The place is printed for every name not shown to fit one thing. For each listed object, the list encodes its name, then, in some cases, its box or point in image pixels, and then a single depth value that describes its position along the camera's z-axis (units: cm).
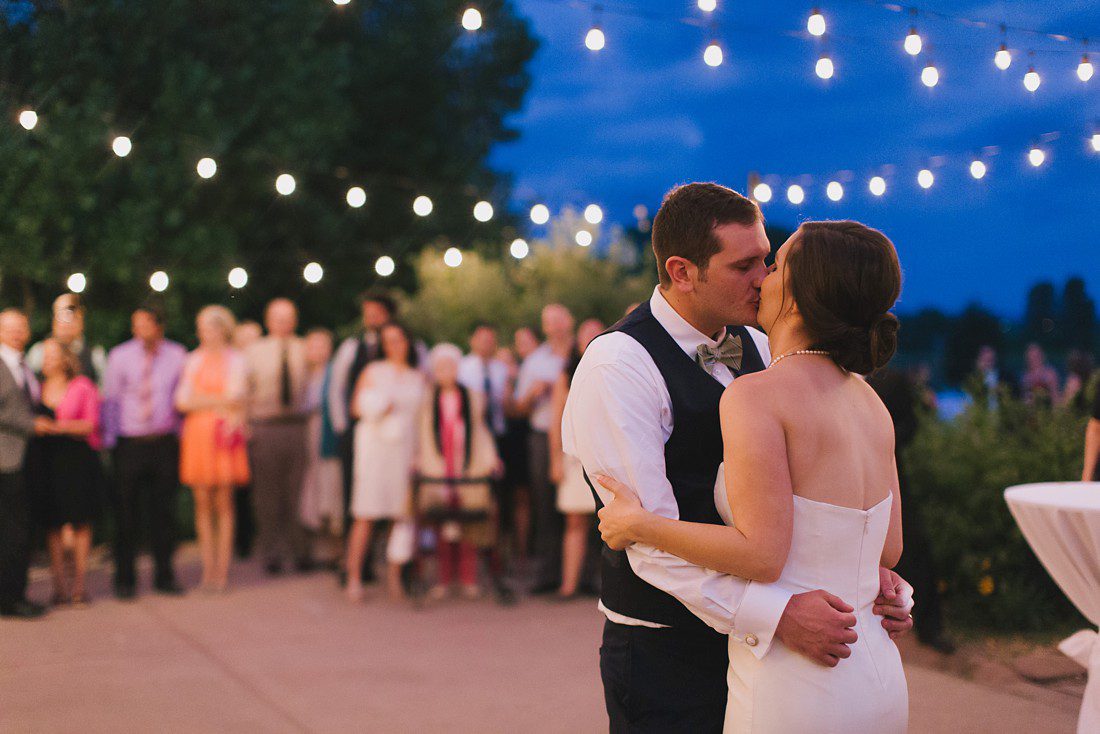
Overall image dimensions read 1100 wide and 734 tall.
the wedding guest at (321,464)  799
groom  205
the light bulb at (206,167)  838
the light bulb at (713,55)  636
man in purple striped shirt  709
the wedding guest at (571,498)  682
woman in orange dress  720
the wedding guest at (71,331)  693
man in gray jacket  639
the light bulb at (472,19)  642
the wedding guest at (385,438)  707
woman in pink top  673
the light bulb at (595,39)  646
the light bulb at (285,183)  915
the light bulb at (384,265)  1114
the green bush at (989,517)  595
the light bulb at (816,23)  598
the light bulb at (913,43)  661
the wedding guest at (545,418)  727
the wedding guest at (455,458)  683
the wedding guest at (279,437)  806
